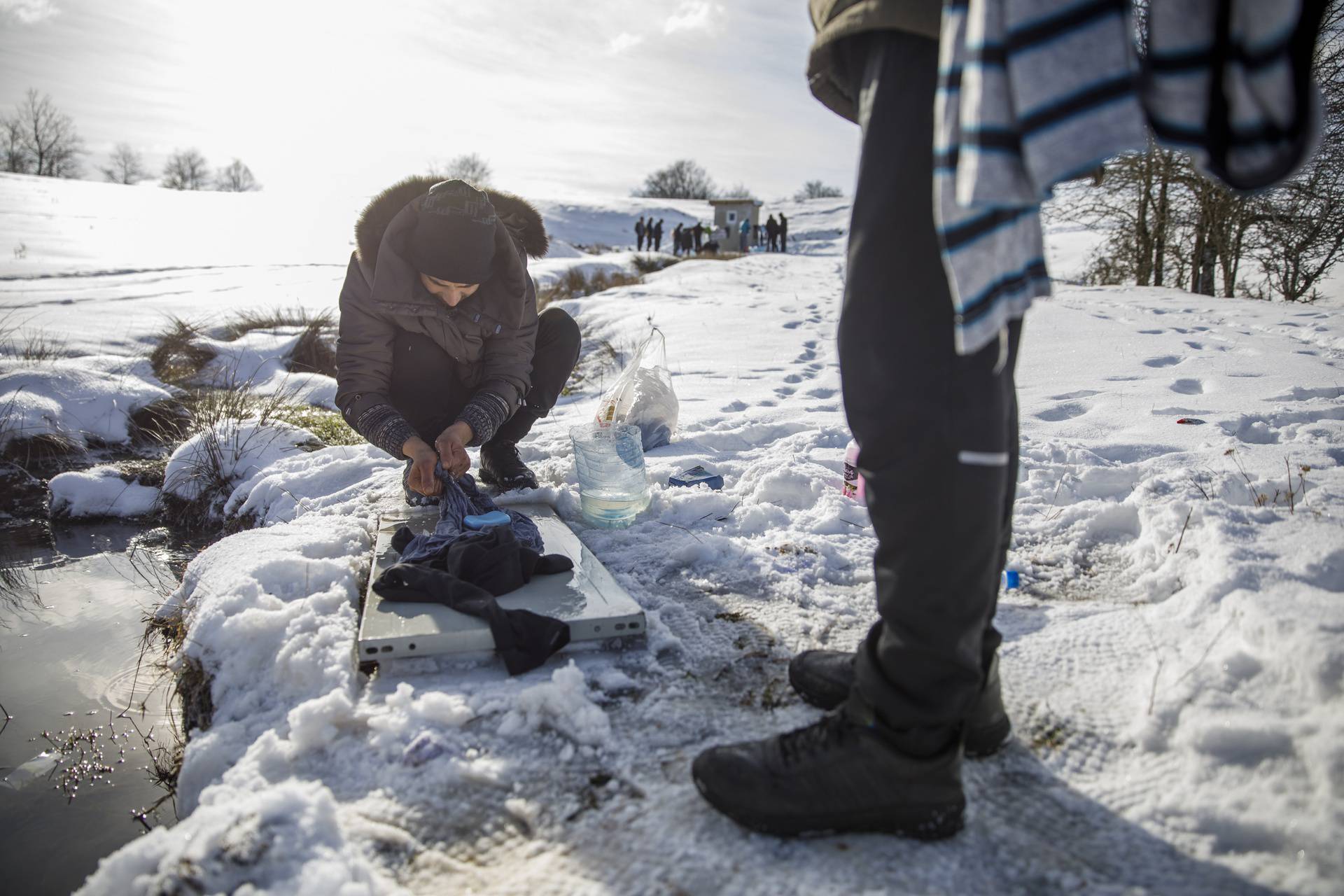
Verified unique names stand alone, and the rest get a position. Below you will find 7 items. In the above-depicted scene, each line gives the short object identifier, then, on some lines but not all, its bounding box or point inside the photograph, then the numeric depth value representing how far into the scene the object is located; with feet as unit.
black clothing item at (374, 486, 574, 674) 5.82
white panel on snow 5.74
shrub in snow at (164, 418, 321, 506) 12.22
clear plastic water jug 9.08
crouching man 8.30
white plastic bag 11.50
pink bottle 8.91
